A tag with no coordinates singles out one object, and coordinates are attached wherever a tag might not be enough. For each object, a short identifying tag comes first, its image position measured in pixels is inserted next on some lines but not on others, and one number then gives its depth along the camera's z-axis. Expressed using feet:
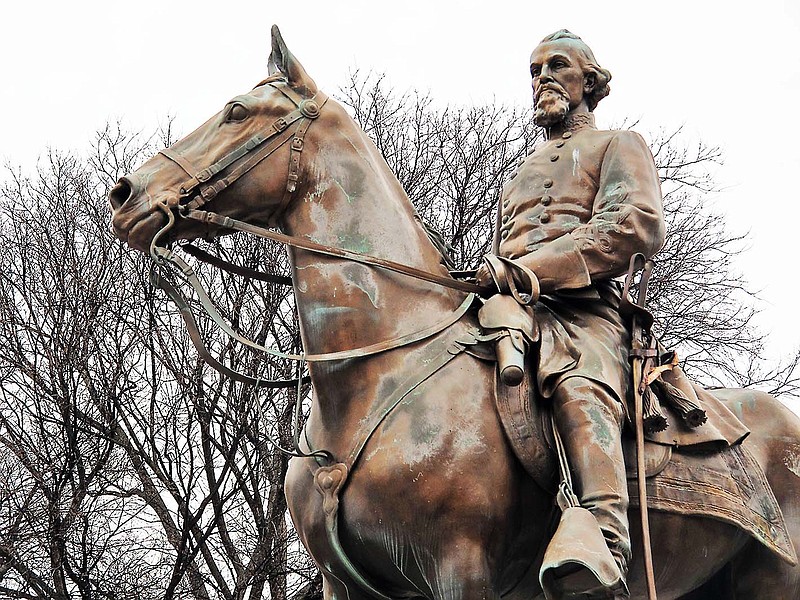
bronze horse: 17.21
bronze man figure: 17.65
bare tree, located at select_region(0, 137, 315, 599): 53.26
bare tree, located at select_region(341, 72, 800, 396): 59.88
